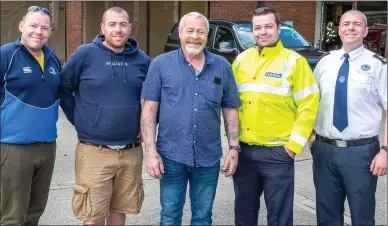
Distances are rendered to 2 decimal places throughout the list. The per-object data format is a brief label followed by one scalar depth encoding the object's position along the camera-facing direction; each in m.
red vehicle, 16.52
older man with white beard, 3.75
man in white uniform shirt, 3.92
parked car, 11.06
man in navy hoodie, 3.87
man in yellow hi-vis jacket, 3.93
